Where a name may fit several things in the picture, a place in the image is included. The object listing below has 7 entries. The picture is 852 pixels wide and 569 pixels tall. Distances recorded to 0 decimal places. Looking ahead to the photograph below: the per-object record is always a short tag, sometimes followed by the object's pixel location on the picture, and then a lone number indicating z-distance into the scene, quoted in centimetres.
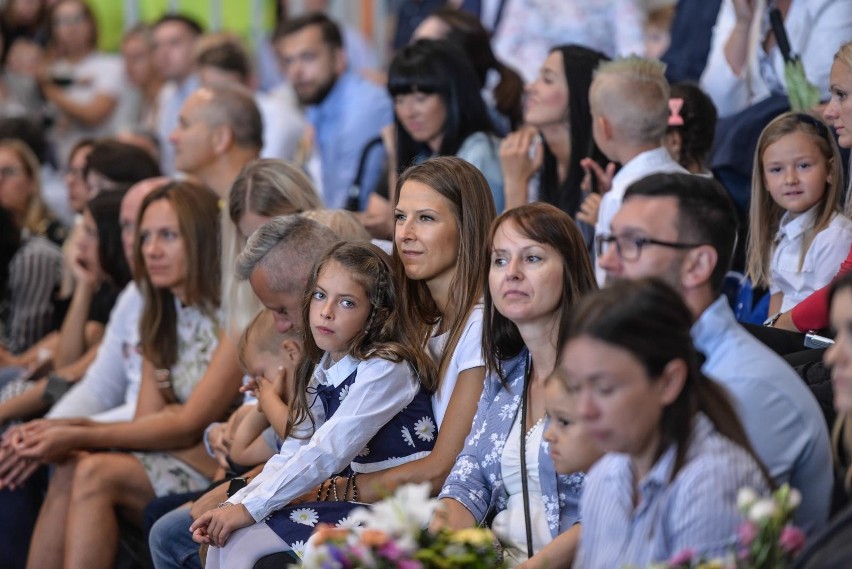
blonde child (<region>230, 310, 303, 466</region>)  694
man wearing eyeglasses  472
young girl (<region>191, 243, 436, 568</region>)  622
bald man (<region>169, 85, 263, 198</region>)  1053
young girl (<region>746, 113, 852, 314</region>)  709
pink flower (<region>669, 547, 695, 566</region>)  409
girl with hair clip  840
